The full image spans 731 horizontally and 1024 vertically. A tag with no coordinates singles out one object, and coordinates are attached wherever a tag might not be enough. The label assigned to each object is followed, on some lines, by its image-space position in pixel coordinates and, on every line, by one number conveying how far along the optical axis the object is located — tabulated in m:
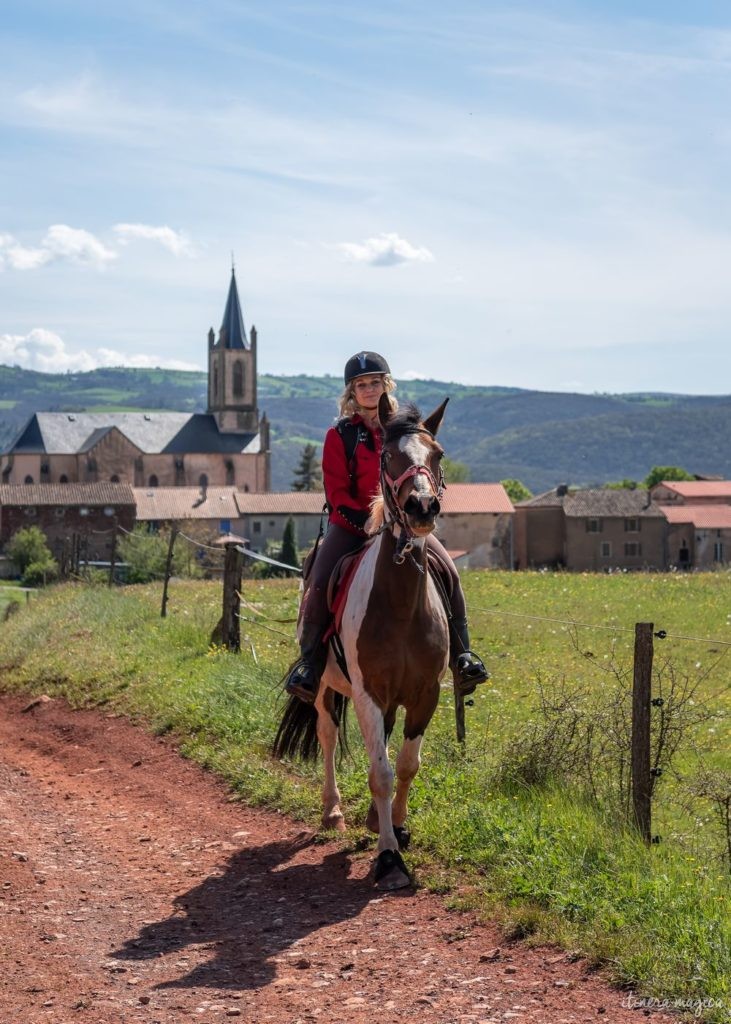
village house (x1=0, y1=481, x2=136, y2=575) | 86.38
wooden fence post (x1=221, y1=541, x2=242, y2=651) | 13.62
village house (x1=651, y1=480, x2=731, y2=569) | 88.25
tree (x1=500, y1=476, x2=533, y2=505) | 141.88
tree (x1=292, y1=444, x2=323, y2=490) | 137.38
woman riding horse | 7.50
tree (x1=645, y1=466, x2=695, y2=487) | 140.38
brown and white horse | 6.53
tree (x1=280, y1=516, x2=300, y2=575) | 82.94
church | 127.94
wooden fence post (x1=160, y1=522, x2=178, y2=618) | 17.08
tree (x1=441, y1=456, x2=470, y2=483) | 134.99
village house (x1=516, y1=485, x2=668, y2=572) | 87.44
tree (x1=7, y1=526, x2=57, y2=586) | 76.69
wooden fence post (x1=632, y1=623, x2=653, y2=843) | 7.03
